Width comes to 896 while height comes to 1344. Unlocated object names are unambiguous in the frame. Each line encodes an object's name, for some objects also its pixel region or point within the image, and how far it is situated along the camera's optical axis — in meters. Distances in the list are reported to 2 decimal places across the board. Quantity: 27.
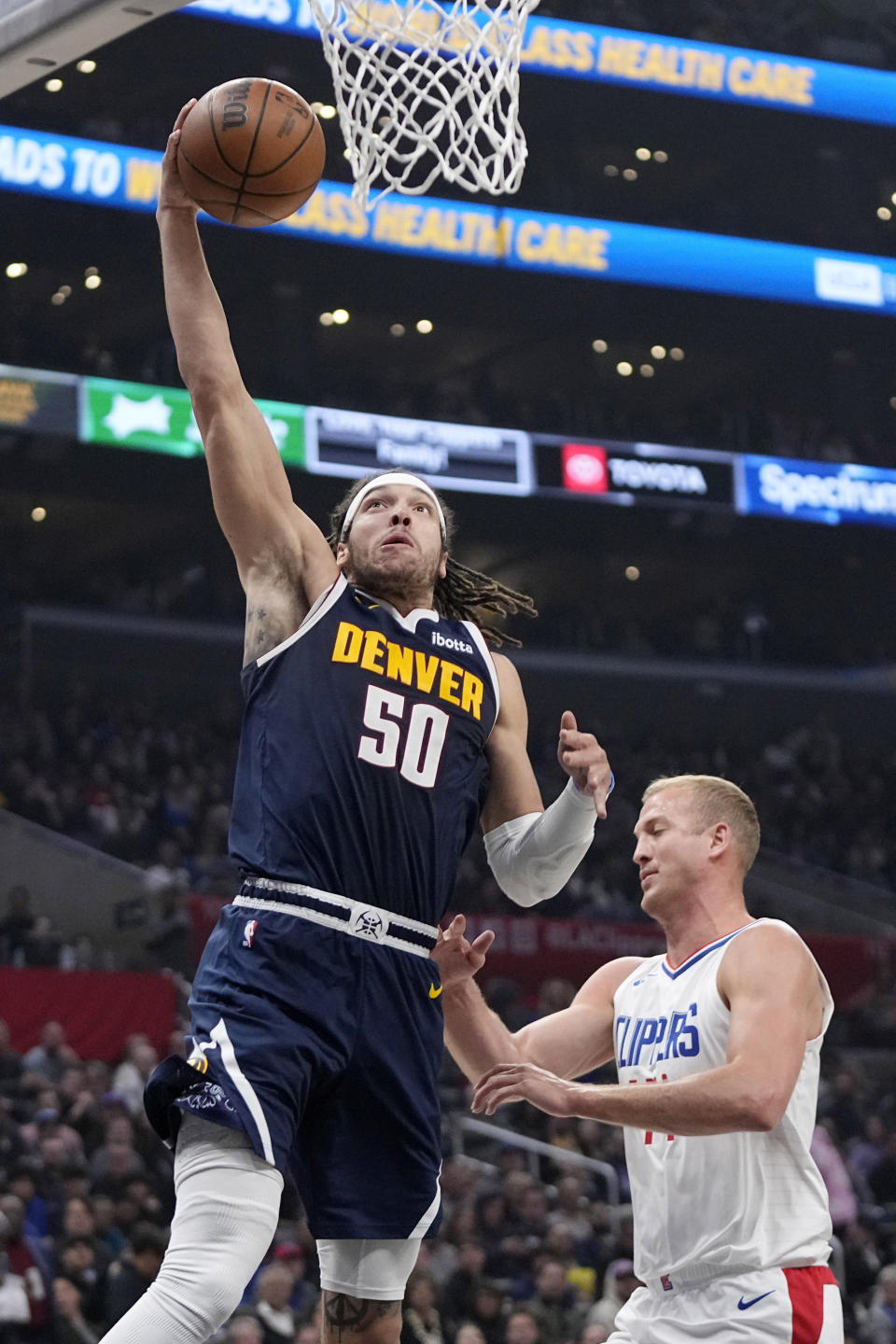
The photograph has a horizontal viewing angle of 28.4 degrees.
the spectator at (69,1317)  8.46
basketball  3.60
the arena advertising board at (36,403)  19.80
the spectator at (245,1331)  8.37
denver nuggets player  3.18
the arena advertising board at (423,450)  20.92
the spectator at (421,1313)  9.06
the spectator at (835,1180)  12.02
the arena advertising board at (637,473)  22.38
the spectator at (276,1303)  8.68
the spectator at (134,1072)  11.30
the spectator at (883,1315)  10.42
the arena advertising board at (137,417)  19.92
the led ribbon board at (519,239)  19.70
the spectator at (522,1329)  9.28
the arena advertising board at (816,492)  23.27
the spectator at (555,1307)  9.59
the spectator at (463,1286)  9.56
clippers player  3.56
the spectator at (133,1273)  8.66
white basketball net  4.54
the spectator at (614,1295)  9.71
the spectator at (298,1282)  9.19
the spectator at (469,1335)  8.82
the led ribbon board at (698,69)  21.95
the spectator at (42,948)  13.87
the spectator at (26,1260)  8.66
